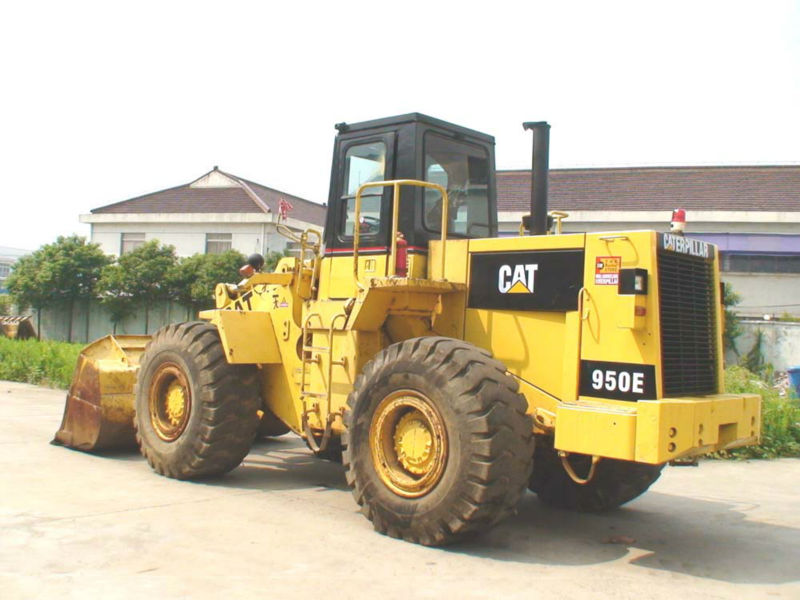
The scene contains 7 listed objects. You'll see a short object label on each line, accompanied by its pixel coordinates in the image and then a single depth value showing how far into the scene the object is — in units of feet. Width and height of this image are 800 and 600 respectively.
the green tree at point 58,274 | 100.94
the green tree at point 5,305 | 127.26
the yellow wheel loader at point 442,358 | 18.80
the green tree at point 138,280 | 96.78
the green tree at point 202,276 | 93.86
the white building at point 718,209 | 99.30
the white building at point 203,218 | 114.52
